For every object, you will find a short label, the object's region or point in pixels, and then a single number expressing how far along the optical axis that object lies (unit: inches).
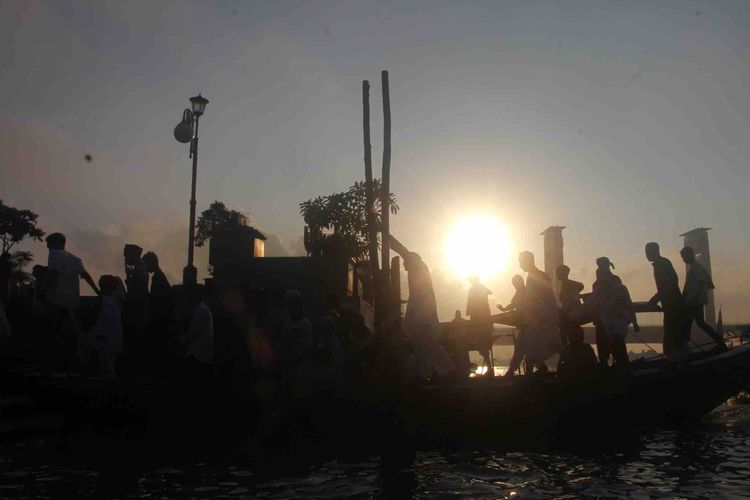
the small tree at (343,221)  780.6
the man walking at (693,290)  356.2
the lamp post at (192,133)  534.6
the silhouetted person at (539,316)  327.9
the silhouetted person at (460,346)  373.7
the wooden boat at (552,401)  327.3
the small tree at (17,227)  1187.3
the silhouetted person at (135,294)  338.0
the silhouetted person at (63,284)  310.8
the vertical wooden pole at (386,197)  353.4
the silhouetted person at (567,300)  354.9
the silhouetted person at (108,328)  318.7
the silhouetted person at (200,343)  319.3
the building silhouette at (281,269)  791.7
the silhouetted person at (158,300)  325.7
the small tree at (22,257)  1159.7
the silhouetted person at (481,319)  369.5
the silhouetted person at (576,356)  351.3
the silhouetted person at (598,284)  342.0
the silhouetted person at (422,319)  327.9
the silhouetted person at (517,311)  338.6
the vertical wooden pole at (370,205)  347.9
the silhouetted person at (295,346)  336.2
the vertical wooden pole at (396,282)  355.6
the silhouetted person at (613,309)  336.8
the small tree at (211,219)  1167.6
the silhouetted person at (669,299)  352.2
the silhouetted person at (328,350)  383.2
